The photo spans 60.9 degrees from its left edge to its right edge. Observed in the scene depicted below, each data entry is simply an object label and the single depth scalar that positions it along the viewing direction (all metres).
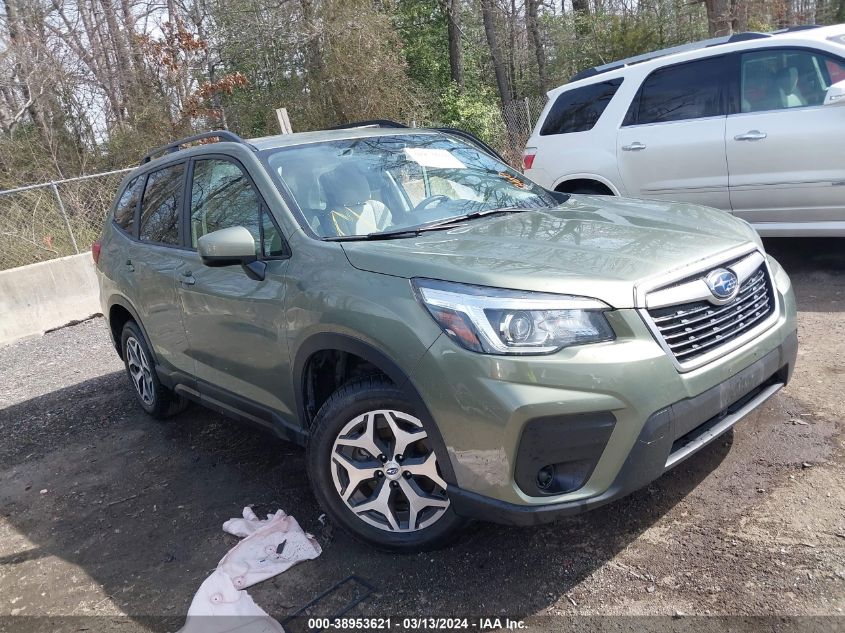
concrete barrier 8.74
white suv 5.38
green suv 2.47
